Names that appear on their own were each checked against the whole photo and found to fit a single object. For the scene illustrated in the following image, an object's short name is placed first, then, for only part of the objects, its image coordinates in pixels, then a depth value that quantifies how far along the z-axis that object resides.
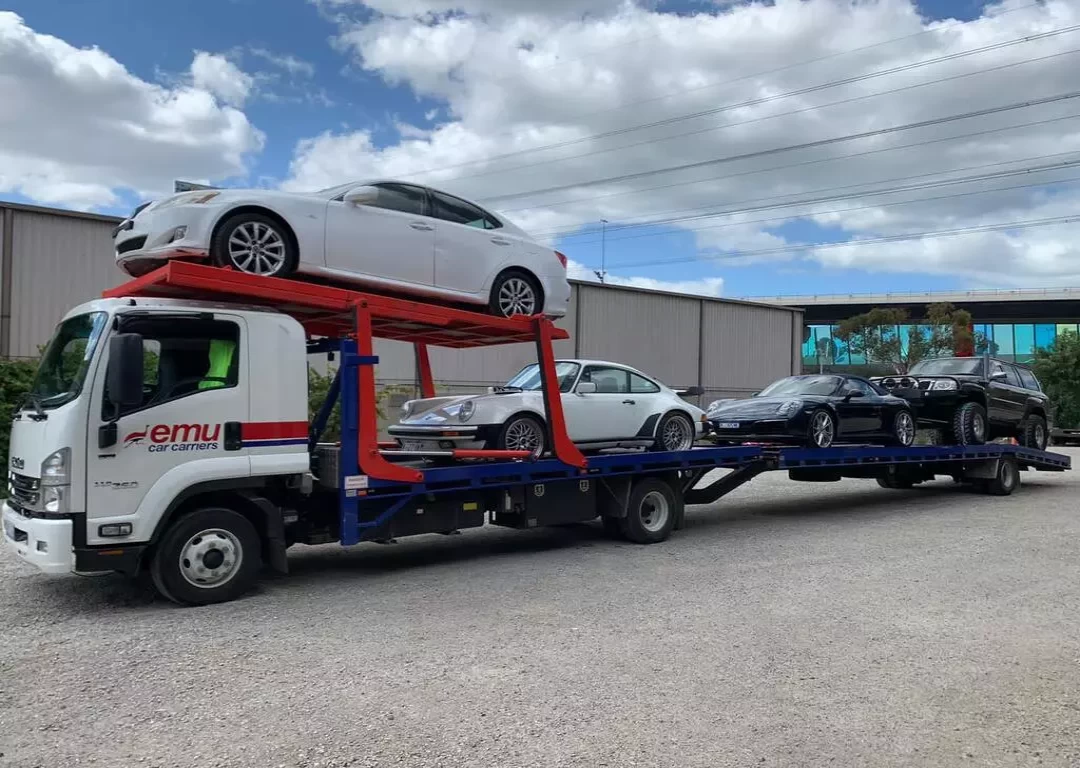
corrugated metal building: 16.91
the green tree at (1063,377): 35.88
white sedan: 6.68
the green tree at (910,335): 46.97
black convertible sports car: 11.50
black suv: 13.87
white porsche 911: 8.63
